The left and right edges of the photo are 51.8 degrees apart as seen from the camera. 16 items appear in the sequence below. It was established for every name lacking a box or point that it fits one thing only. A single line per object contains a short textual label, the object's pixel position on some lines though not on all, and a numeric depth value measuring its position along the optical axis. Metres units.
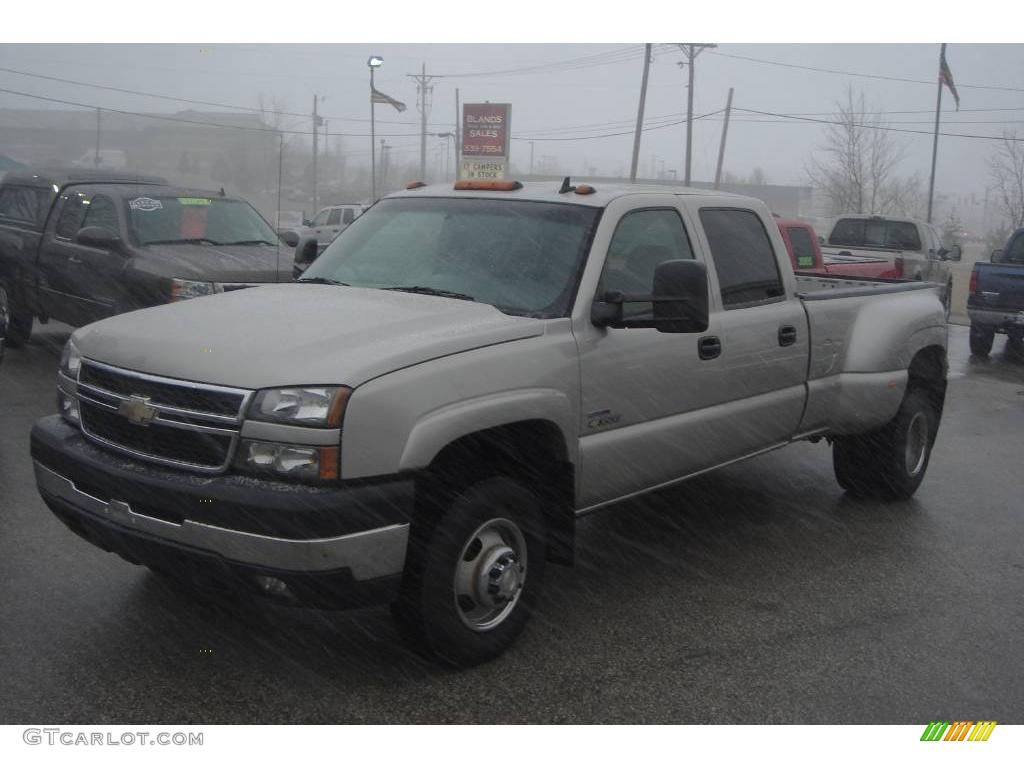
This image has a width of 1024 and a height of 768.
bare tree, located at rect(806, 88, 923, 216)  50.38
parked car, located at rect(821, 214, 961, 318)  18.00
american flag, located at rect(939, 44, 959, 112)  34.47
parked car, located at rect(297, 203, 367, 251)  33.83
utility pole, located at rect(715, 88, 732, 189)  51.04
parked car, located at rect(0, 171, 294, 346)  9.56
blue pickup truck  14.62
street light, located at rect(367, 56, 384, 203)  28.02
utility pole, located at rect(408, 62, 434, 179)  67.69
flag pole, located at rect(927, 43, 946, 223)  34.56
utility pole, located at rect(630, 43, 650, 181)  37.41
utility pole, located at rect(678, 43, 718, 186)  40.66
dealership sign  56.97
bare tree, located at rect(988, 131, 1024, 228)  45.34
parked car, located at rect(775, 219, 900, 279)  13.68
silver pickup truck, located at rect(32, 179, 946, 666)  3.55
